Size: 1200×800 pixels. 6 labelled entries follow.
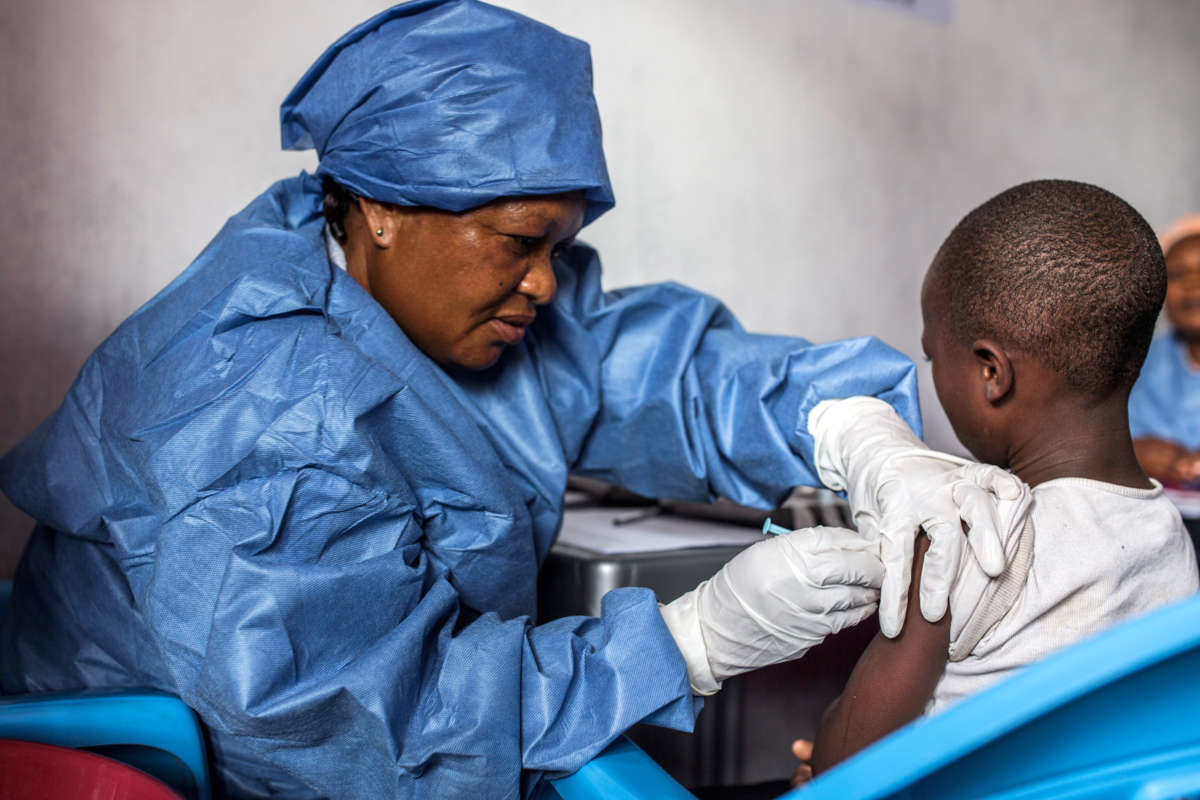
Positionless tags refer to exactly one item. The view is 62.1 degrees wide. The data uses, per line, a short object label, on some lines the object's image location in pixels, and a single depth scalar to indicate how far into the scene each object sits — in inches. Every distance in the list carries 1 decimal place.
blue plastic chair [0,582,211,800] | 31.6
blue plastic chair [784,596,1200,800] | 18.2
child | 29.8
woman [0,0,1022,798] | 29.4
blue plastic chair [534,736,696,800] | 28.1
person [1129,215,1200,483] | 88.7
